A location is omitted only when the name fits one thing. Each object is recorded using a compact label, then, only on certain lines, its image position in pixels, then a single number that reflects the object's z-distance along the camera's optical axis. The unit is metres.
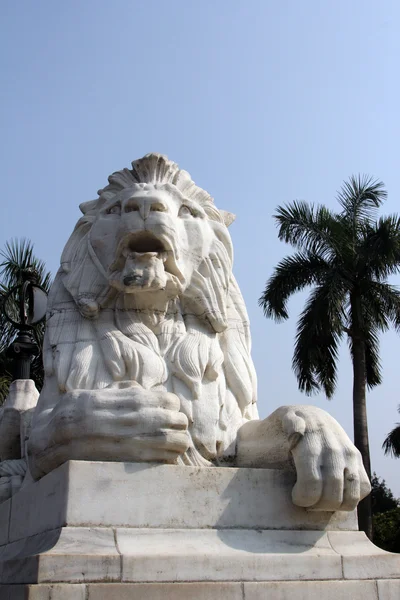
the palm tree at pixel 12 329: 14.13
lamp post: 6.36
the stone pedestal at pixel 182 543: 2.80
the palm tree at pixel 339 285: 14.48
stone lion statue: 3.22
